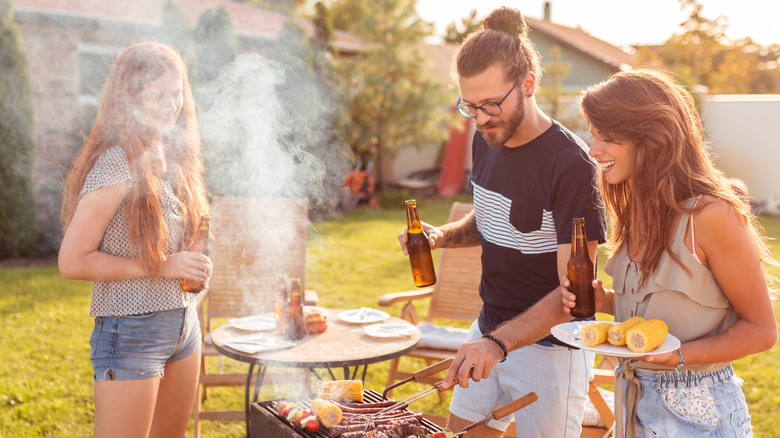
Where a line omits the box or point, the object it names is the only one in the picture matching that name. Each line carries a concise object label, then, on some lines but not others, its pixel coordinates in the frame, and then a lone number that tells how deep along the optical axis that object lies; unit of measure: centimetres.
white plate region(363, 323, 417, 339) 371
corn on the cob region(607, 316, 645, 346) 199
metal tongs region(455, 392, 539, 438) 222
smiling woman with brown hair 196
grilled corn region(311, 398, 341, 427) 244
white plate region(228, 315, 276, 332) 388
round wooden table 329
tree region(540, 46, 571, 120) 1523
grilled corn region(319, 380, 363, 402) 270
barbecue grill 246
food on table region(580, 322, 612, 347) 203
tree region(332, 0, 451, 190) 1441
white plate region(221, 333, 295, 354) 345
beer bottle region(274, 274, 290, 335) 378
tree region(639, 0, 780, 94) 2130
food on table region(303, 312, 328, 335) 380
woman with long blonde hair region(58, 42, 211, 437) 250
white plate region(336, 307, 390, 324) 404
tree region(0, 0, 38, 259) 874
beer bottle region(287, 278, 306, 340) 370
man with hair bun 245
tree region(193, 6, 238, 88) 1109
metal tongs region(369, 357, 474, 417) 218
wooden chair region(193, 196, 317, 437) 512
